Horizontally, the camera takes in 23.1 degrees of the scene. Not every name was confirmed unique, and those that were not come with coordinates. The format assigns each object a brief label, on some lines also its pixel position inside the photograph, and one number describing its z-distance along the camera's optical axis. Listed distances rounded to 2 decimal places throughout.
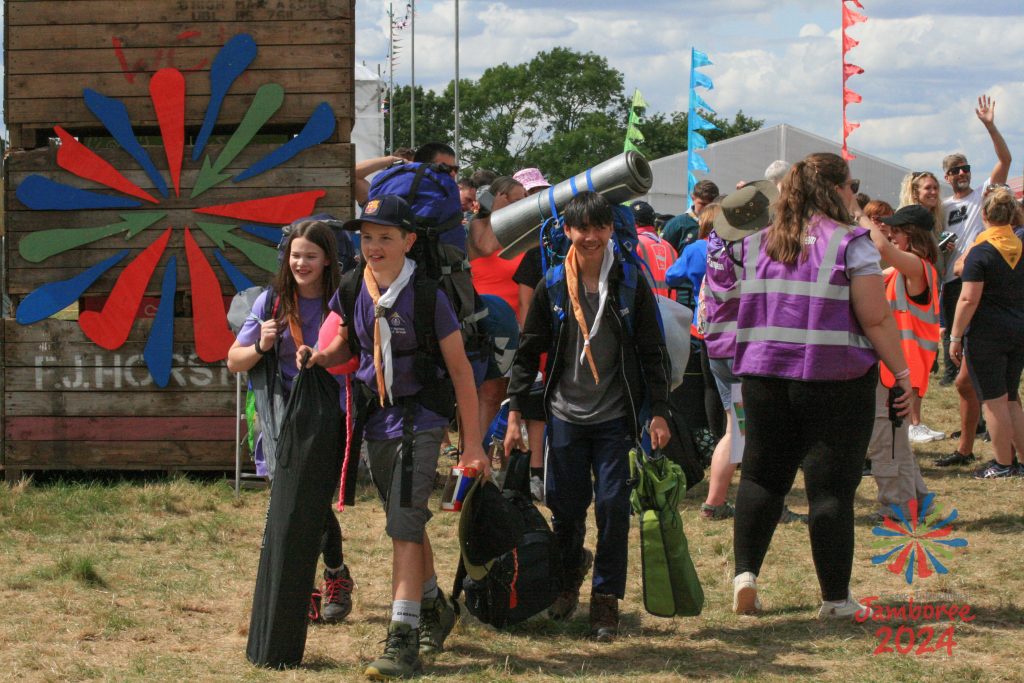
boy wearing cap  8.80
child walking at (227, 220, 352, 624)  9.74
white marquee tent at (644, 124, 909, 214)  78.83
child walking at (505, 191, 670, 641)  9.89
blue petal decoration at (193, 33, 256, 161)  16.29
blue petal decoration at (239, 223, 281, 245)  16.46
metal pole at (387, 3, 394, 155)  94.09
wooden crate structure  16.35
